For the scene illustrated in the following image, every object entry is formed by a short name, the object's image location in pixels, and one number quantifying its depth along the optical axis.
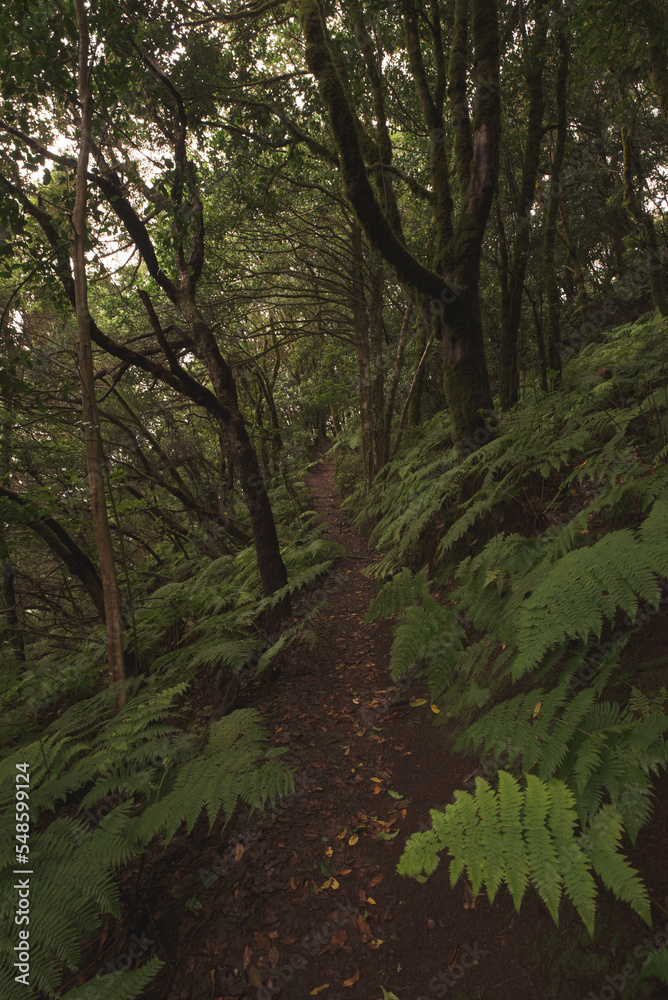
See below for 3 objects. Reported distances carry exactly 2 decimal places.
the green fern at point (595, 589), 1.75
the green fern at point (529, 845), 1.26
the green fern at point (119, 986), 1.57
